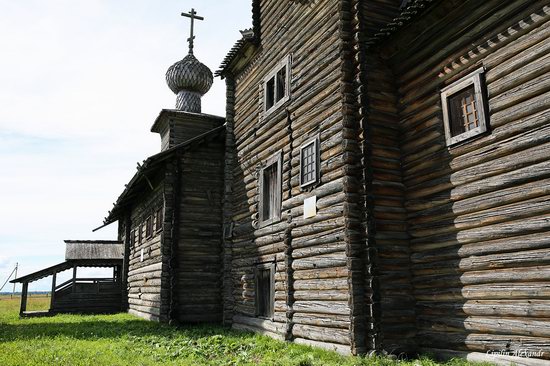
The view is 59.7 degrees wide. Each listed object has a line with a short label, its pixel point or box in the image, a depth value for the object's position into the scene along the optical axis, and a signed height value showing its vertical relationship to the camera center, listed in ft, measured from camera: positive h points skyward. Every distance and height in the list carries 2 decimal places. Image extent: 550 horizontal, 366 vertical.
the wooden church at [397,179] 24.20 +6.07
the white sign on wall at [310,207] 35.35 +5.10
